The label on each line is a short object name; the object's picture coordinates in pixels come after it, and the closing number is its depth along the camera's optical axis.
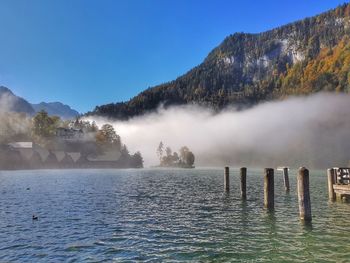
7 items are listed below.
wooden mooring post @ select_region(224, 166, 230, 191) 53.47
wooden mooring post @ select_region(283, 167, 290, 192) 54.59
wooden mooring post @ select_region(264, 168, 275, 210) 32.84
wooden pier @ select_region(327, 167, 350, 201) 37.90
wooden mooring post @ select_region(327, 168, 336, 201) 38.88
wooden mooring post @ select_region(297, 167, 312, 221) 26.19
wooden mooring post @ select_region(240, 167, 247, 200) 43.58
